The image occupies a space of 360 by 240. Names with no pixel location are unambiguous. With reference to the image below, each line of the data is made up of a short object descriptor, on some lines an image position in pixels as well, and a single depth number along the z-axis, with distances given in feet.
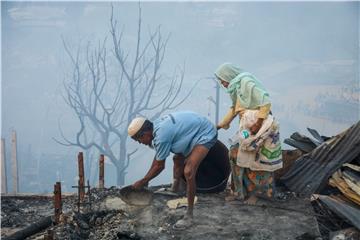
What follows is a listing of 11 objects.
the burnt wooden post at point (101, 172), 21.99
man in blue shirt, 16.16
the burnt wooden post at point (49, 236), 13.73
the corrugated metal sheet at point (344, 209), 15.27
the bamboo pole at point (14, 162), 52.55
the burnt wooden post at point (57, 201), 17.02
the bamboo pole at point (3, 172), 53.31
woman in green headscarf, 17.90
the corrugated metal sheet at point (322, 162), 18.84
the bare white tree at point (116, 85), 93.15
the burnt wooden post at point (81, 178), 19.14
